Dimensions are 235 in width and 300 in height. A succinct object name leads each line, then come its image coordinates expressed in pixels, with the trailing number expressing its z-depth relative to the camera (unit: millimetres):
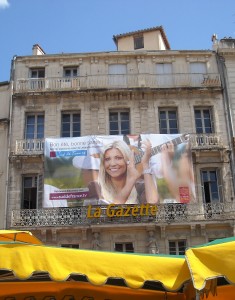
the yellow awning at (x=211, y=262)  4379
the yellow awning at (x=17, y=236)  5764
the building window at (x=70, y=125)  20000
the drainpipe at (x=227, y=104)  19188
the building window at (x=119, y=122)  19984
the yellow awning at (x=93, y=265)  4539
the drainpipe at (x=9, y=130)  18188
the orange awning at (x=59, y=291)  5434
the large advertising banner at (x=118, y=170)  18109
